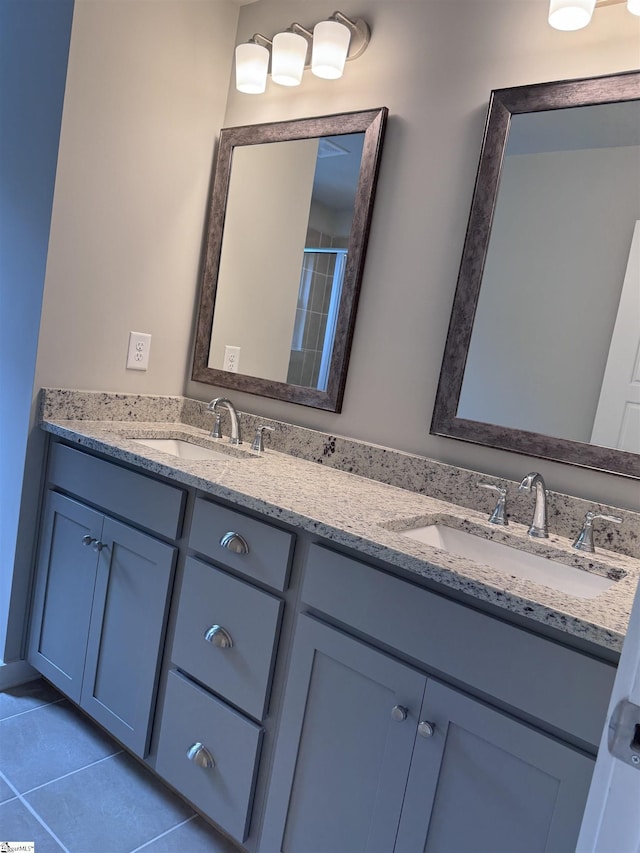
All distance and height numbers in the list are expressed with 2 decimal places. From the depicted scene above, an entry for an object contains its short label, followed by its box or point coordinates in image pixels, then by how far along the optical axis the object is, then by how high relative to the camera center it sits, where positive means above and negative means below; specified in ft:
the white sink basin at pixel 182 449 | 6.32 -1.09
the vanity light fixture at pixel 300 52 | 5.71 +2.88
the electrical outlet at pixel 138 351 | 6.70 -0.19
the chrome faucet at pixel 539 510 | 4.52 -0.80
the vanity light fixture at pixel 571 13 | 4.41 +2.72
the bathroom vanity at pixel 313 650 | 3.11 -1.78
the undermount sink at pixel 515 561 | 4.07 -1.15
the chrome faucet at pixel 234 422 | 6.48 -0.75
